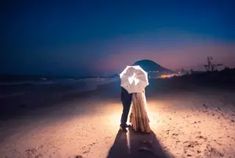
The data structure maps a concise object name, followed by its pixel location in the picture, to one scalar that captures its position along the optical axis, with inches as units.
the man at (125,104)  214.6
